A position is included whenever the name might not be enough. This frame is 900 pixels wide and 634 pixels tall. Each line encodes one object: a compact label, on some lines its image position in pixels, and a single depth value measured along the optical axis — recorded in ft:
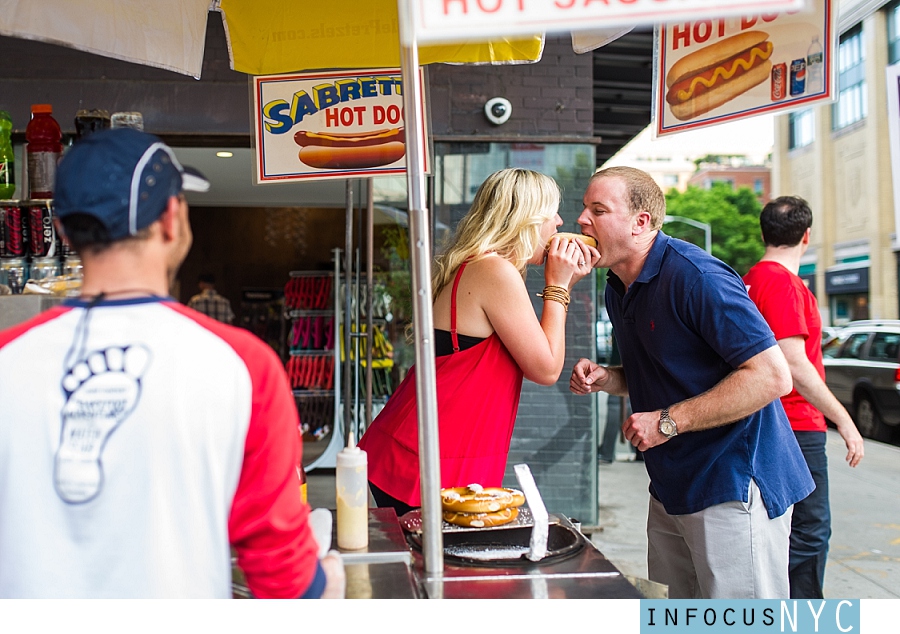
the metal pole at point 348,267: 15.89
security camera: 19.84
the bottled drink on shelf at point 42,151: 10.54
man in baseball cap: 4.41
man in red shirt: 12.00
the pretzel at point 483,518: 7.64
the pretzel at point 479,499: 7.72
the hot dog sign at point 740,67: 8.32
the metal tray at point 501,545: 6.91
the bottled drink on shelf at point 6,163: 11.12
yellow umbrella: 10.23
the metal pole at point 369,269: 14.85
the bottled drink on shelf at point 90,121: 10.46
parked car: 36.94
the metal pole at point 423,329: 6.24
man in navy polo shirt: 8.14
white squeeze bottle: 6.98
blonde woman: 9.19
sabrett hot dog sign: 12.86
